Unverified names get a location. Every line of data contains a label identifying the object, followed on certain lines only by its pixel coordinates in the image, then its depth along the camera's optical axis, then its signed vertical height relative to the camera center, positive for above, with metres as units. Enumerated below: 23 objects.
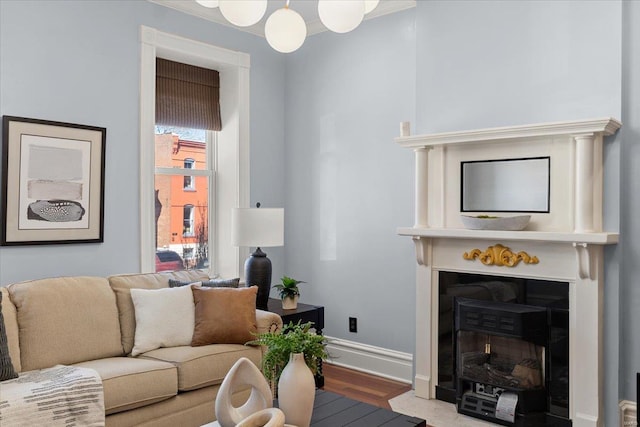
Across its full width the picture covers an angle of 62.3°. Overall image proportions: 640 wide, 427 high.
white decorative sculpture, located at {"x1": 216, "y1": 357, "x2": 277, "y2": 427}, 1.98 -0.67
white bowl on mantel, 3.14 -0.01
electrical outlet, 4.43 -0.87
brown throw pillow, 3.17 -0.59
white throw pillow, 3.10 -0.60
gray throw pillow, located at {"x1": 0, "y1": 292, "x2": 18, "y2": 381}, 2.47 -0.68
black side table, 3.77 -0.69
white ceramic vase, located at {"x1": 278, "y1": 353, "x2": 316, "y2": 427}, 2.07 -0.68
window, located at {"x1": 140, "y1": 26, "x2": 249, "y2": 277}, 4.29 +0.41
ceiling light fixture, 1.99 +0.79
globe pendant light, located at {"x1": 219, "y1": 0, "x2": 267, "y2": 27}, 1.97 +0.79
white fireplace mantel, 2.94 -0.07
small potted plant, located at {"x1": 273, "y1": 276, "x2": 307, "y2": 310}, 3.93 -0.56
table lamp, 3.79 -0.12
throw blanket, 2.23 -0.80
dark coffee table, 2.28 -0.87
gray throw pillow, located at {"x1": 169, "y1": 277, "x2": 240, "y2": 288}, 3.46 -0.43
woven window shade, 4.18 +1.01
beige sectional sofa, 2.67 -0.76
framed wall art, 3.21 +0.22
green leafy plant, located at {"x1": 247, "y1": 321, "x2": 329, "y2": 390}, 2.14 -0.52
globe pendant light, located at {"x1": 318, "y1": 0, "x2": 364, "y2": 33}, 2.01 +0.80
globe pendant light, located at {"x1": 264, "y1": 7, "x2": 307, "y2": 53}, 2.15 +0.78
